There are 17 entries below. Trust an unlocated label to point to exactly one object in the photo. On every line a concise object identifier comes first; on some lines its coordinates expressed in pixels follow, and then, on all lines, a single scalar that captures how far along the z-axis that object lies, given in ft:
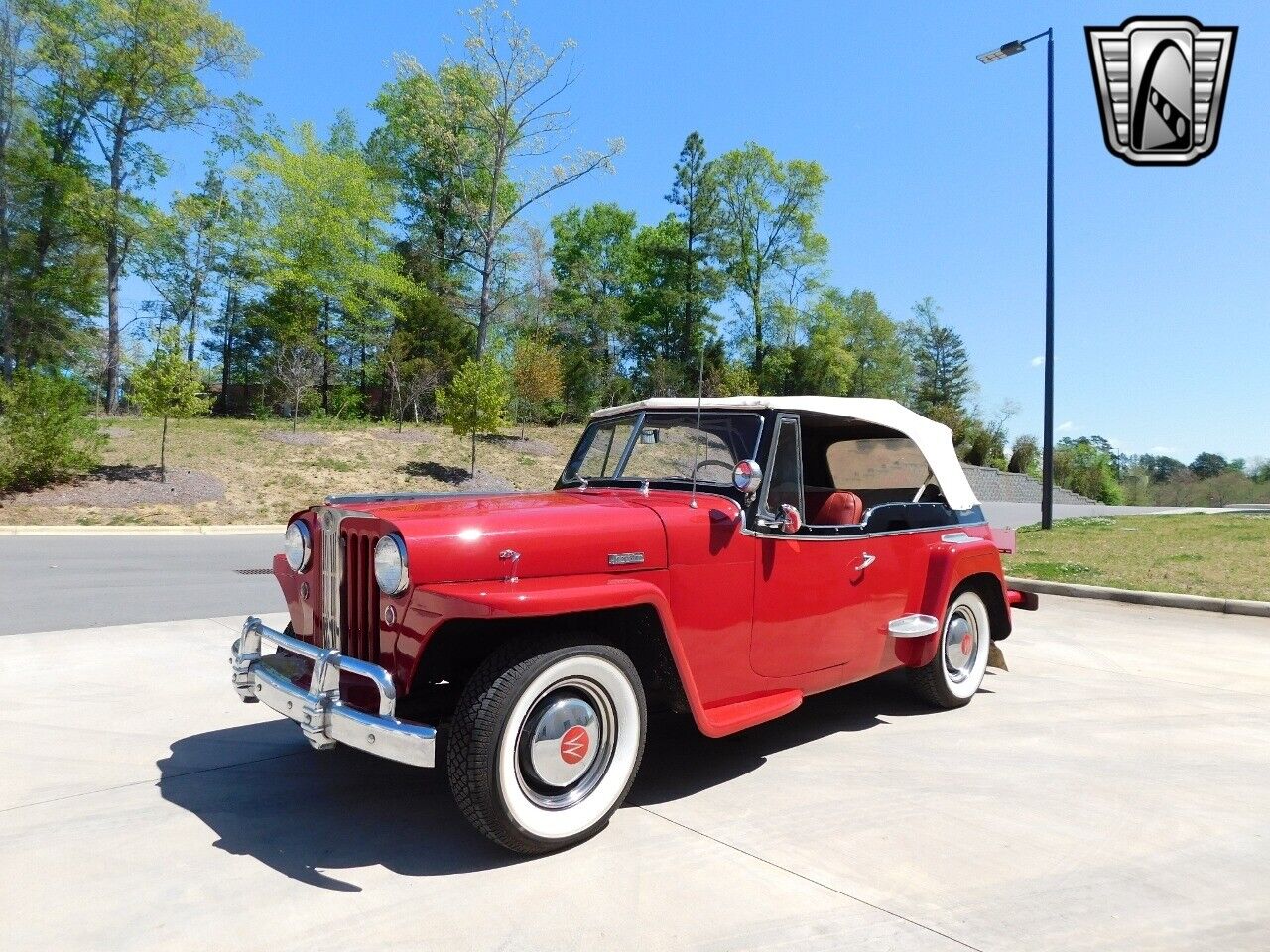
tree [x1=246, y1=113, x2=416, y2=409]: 106.73
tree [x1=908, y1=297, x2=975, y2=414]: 226.38
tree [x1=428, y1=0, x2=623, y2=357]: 93.25
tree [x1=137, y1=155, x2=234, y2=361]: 113.91
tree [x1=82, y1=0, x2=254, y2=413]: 88.17
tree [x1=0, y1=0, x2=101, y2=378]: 86.94
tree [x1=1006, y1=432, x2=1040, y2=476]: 141.49
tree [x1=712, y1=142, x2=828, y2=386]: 140.15
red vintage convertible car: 9.70
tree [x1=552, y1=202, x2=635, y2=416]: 130.82
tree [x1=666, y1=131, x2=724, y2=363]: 138.82
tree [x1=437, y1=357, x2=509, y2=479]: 75.15
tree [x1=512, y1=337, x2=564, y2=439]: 93.35
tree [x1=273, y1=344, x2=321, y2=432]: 85.57
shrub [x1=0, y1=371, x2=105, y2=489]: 54.80
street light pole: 54.65
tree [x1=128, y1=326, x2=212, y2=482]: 60.34
